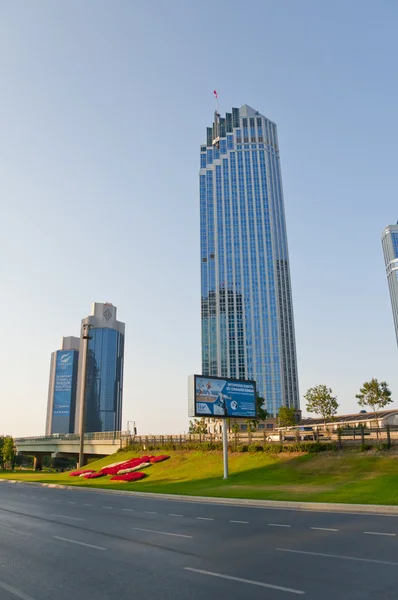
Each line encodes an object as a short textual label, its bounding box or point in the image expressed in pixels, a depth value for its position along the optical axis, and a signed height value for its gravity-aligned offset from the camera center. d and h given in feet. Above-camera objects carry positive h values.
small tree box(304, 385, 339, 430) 229.66 +16.21
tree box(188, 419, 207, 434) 317.63 +7.15
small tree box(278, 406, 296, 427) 337.11 +14.14
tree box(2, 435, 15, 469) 345.10 -6.16
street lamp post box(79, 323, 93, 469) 226.17 +3.43
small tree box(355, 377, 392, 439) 222.07 +18.86
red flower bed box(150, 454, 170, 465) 172.35 -7.28
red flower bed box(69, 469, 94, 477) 189.49 -13.24
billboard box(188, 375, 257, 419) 128.57 +11.26
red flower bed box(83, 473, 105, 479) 172.29 -13.03
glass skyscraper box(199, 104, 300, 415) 612.70 +134.11
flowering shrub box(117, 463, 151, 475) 166.94 -10.66
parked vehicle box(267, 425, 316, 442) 138.38 -0.02
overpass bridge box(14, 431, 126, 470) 229.35 -2.21
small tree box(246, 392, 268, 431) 295.07 +15.98
